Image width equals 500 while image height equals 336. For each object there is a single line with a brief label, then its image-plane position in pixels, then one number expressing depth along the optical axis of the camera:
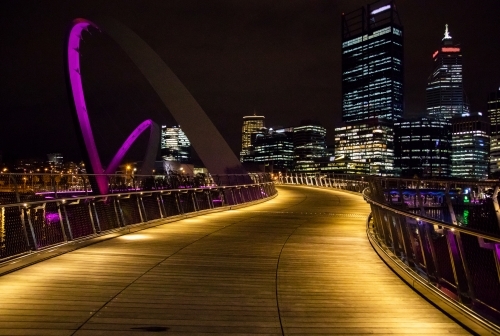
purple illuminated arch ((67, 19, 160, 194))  39.22
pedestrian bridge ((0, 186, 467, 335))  5.11
